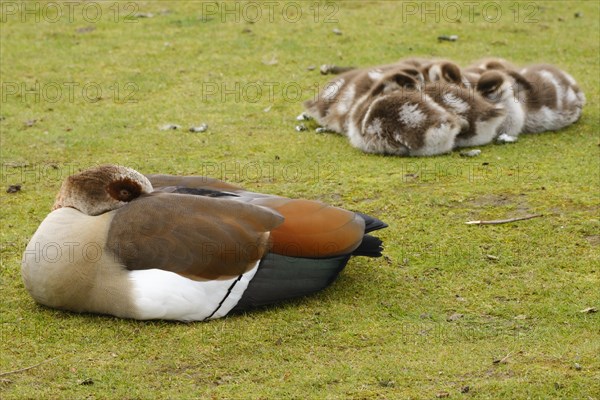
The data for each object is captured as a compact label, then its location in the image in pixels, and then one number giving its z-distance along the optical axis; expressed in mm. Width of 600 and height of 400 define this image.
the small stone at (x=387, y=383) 9312
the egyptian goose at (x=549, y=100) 18562
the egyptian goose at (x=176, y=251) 10531
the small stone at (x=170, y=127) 18922
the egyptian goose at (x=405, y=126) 17109
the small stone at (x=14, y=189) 15508
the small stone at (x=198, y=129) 18812
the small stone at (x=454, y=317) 11016
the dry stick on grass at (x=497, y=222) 13766
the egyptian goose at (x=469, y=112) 17562
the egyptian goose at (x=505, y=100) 18141
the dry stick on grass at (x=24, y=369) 9516
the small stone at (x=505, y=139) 17992
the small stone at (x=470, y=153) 17264
